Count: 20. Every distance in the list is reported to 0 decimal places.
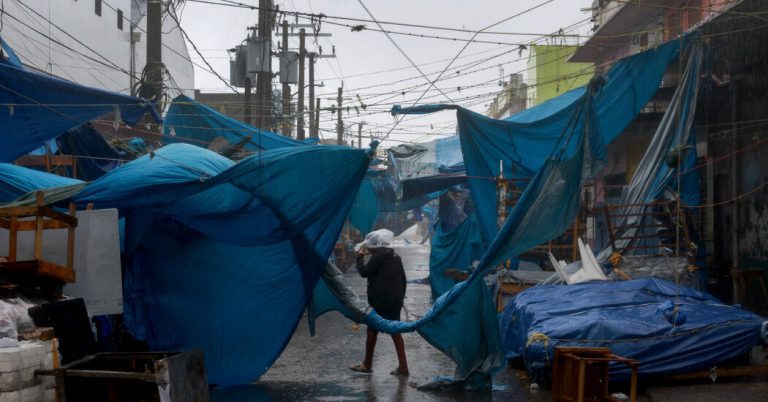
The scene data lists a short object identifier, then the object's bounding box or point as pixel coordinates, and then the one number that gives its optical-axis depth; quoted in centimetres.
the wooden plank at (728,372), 846
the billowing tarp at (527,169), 849
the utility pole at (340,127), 2778
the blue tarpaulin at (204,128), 1445
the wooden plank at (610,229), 1161
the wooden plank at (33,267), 682
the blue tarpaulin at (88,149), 1326
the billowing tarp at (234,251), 821
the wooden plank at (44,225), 719
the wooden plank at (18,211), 689
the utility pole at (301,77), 2505
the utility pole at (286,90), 2367
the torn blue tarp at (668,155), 1168
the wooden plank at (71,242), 725
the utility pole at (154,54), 1410
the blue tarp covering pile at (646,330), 838
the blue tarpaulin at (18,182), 893
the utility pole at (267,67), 1620
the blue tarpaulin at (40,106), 957
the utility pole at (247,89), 1839
